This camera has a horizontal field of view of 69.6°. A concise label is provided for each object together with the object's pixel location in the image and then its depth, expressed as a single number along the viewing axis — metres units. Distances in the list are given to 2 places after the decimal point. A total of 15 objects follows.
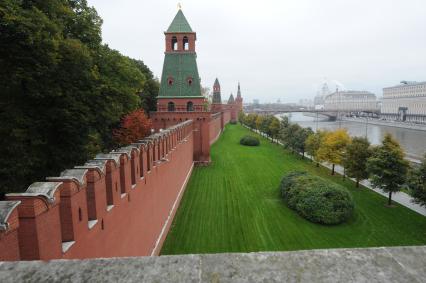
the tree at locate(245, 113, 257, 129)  77.25
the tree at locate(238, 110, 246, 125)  100.78
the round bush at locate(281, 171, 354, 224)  16.95
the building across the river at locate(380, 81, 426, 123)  104.94
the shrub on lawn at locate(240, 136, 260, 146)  48.25
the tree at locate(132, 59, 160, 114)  37.41
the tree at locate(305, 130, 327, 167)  32.31
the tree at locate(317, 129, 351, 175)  27.13
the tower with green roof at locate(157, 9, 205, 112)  31.11
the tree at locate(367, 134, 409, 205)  18.91
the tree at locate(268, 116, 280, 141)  52.18
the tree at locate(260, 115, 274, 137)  57.25
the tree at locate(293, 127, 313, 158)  36.81
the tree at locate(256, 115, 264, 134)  63.76
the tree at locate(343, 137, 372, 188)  23.27
